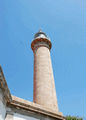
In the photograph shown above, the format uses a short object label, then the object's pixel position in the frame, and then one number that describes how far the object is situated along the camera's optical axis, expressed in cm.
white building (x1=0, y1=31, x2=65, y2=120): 671
